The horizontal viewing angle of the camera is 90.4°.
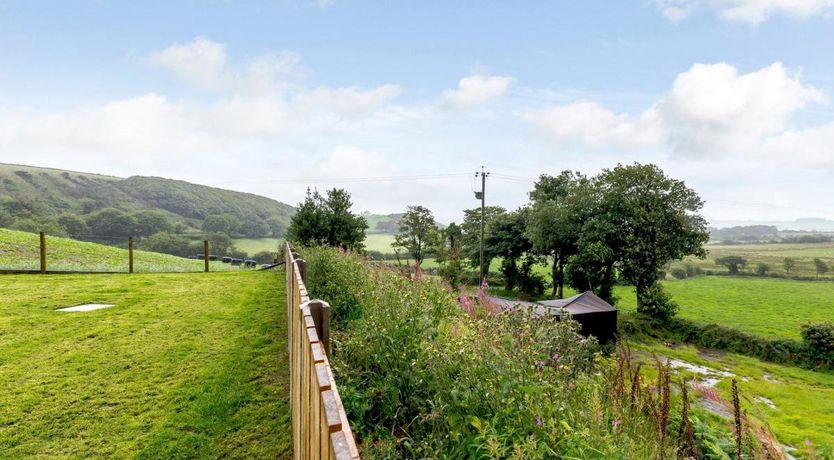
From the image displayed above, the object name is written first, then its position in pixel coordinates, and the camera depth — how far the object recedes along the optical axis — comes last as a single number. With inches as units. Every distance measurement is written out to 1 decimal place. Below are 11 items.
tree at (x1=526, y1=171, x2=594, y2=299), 950.4
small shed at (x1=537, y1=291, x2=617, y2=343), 473.1
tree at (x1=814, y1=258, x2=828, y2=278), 1474.7
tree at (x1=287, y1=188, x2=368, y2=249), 667.4
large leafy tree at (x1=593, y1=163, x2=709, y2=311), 837.8
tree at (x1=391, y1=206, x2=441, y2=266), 1813.5
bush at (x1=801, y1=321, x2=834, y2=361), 632.4
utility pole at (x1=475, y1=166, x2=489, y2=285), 1106.7
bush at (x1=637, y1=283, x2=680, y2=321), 829.8
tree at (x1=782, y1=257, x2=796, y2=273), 1542.8
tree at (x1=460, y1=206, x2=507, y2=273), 1302.2
